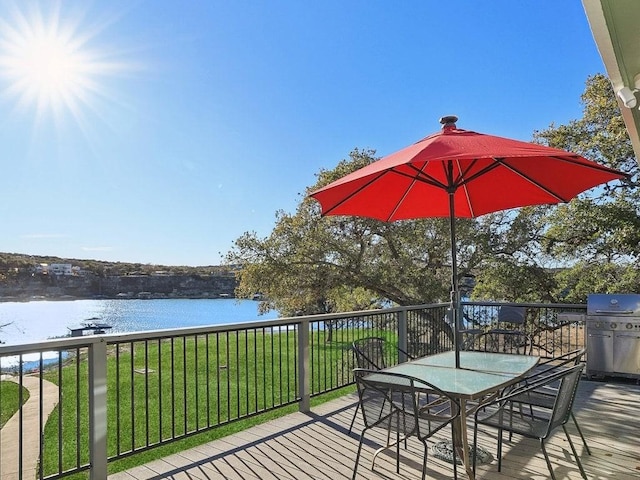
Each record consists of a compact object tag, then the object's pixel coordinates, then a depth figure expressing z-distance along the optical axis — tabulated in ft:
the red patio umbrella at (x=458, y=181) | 8.63
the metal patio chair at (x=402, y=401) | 8.34
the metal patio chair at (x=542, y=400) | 10.15
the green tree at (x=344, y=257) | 38.68
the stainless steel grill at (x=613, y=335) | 17.99
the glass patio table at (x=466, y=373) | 8.57
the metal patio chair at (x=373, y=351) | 12.37
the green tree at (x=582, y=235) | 27.30
